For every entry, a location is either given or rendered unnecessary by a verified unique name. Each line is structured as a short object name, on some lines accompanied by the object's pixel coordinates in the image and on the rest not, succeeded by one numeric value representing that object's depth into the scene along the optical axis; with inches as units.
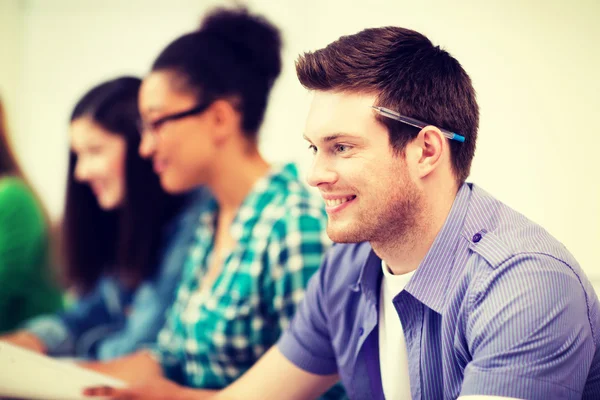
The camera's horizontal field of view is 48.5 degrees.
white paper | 53.8
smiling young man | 35.4
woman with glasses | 63.4
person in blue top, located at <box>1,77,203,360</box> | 84.3
